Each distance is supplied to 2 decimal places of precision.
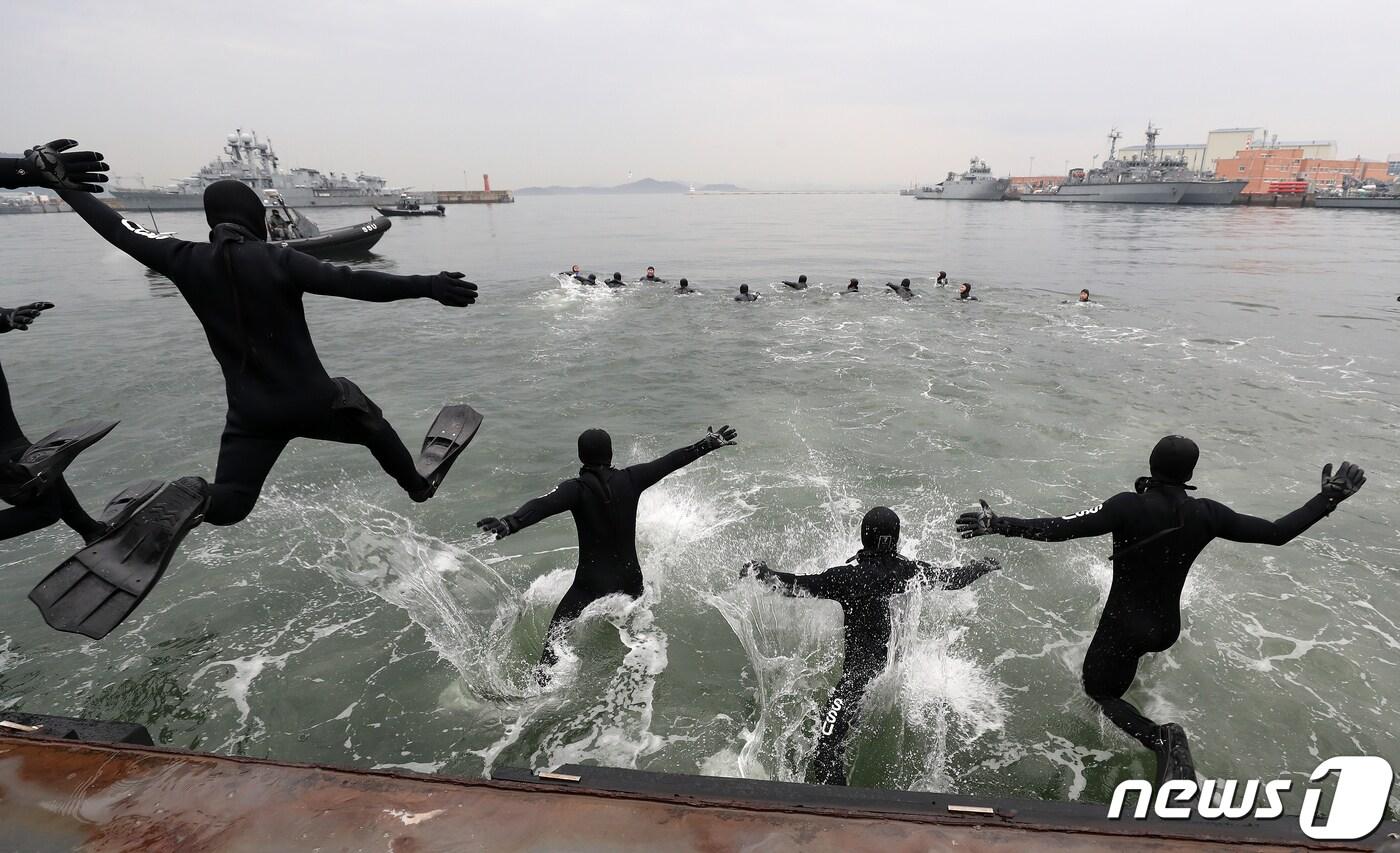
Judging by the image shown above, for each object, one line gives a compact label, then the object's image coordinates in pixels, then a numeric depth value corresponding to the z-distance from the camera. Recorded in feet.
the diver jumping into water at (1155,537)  11.09
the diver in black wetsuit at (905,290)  70.03
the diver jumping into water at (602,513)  13.84
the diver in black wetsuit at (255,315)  10.42
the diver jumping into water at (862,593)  12.28
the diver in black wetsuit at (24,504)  13.26
